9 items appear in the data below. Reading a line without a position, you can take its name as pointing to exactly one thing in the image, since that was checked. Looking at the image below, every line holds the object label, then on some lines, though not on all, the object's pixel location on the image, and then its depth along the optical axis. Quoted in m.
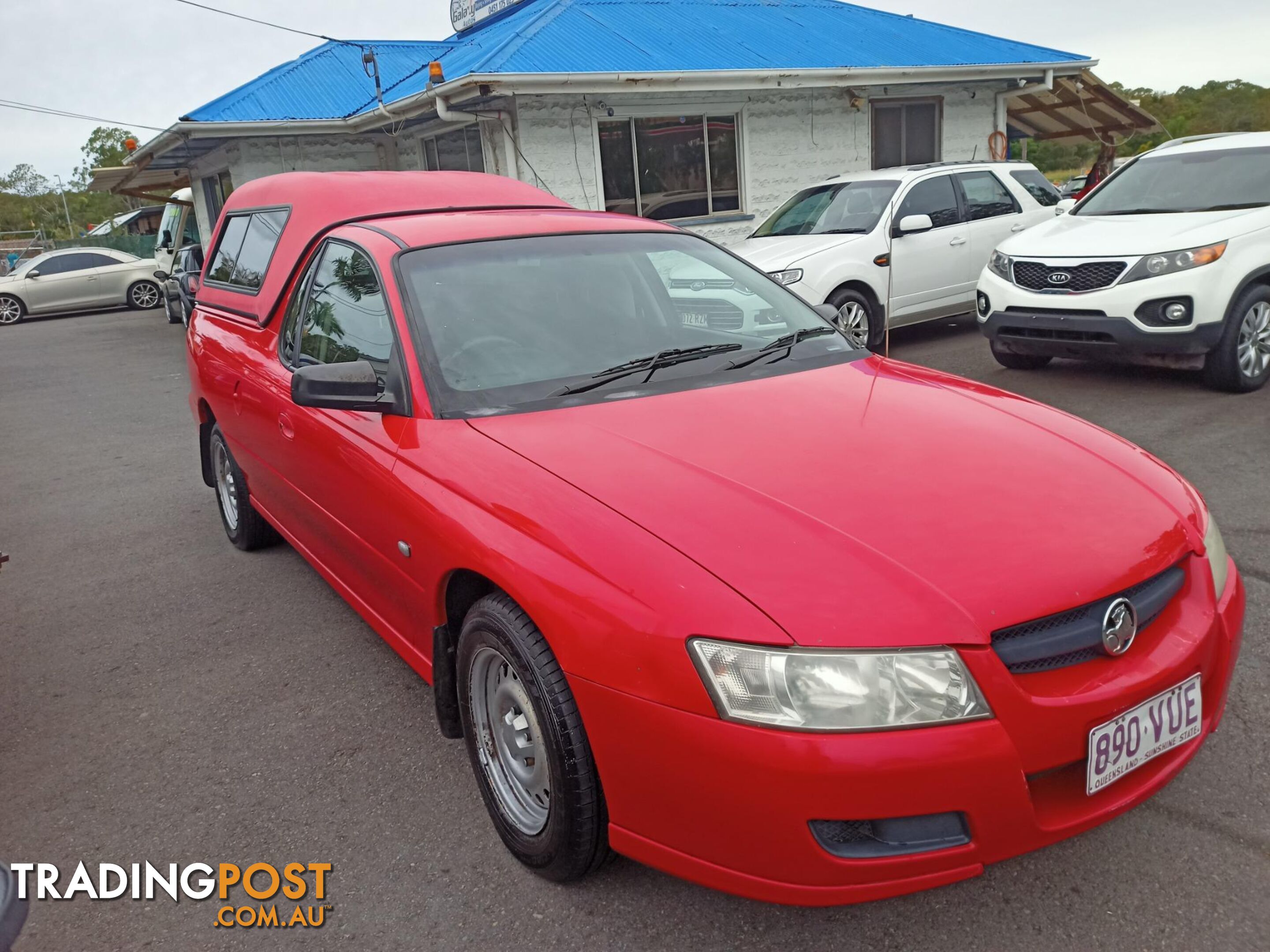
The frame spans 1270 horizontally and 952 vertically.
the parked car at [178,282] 15.09
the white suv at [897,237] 8.52
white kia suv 6.39
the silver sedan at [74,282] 21.16
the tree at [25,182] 89.62
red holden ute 1.91
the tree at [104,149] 86.56
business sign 16.52
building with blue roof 12.35
